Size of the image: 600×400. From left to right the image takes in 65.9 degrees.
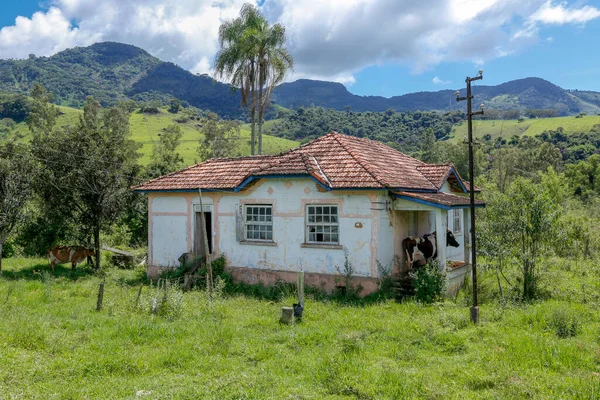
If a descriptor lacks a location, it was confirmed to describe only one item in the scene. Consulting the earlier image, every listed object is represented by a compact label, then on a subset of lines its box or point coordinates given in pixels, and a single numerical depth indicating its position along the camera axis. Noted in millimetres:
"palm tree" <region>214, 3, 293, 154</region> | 25078
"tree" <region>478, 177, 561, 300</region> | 12594
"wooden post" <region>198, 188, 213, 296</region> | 12467
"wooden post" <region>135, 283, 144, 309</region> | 11662
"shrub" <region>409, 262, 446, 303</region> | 12242
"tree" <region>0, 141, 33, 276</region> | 17719
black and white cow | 13773
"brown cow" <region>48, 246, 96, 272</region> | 19000
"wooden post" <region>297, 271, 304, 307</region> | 10873
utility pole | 9922
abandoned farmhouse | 13430
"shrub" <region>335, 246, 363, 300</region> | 13453
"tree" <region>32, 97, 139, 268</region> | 19016
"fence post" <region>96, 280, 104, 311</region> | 11828
